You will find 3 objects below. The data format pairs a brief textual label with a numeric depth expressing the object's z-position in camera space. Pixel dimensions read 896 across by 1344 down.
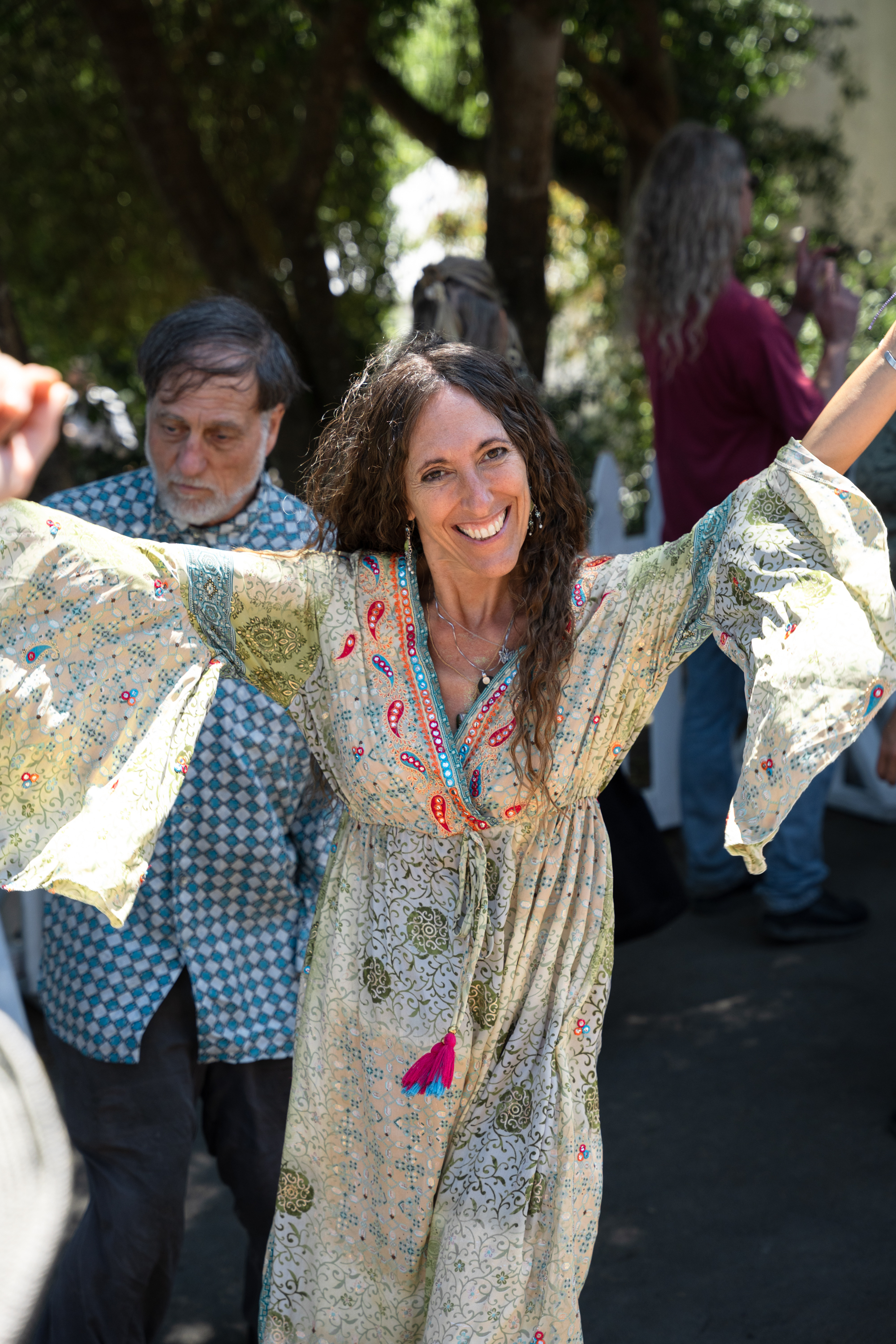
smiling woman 2.16
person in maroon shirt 4.49
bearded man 2.70
